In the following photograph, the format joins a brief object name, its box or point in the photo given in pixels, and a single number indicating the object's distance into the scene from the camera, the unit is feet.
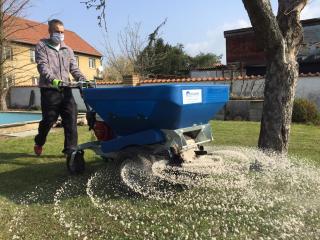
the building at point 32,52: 61.32
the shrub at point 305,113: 24.23
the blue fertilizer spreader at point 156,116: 7.76
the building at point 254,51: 50.48
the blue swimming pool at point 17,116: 25.54
